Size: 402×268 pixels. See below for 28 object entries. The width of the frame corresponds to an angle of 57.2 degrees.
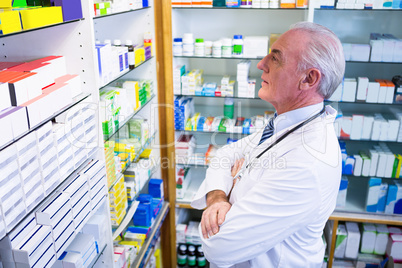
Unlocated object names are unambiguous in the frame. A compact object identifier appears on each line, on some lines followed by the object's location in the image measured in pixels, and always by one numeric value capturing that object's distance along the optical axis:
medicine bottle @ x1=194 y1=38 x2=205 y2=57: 3.28
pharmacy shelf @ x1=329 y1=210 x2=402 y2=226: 3.34
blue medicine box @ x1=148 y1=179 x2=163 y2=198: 3.40
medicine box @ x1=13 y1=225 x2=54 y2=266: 1.41
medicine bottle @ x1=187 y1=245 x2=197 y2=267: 3.73
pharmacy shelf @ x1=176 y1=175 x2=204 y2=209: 3.66
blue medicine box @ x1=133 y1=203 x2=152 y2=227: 3.05
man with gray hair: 1.43
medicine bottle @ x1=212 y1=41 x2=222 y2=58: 3.25
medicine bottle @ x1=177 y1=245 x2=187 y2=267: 3.75
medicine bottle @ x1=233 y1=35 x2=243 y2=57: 3.23
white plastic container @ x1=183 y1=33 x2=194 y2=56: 3.25
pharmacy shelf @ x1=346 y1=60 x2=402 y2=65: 3.10
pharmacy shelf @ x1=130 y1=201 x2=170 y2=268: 2.83
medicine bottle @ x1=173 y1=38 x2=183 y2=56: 3.25
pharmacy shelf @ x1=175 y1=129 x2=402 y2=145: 3.37
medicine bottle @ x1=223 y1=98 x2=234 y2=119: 3.47
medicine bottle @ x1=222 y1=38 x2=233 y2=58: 3.25
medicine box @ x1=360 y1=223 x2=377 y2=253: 3.45
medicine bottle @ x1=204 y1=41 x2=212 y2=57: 3.30
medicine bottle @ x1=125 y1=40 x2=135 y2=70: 2.64
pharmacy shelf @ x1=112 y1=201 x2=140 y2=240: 2.50
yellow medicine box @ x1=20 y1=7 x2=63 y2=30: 1.40
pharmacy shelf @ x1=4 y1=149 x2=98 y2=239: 1.56
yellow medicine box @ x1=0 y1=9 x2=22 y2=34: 1.26
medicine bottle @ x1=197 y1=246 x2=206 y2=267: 3.72
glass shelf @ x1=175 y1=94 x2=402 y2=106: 3.16
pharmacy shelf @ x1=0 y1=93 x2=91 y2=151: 1.38
